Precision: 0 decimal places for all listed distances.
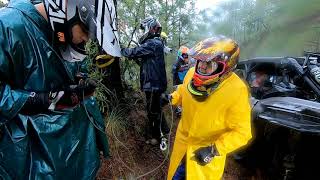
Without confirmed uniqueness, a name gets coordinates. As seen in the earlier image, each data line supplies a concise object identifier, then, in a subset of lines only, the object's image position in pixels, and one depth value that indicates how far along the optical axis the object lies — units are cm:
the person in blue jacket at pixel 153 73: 292
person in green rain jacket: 109
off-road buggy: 201
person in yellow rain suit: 168
